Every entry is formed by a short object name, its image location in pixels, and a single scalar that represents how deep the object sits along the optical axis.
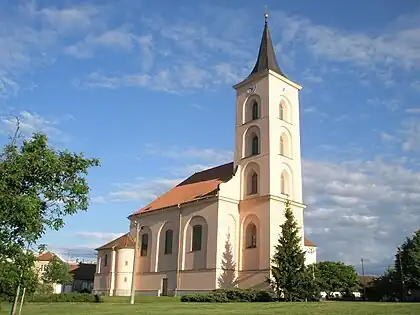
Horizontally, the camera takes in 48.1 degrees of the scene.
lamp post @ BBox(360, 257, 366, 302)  67.84
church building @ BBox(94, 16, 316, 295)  43.56
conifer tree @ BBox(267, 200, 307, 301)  37.00
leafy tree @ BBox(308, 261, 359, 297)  69.75
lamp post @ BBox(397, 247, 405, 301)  59.25
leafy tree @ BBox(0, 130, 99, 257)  12.68
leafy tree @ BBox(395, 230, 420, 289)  58.75
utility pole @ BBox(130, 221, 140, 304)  49.15
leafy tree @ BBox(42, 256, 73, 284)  47.75
